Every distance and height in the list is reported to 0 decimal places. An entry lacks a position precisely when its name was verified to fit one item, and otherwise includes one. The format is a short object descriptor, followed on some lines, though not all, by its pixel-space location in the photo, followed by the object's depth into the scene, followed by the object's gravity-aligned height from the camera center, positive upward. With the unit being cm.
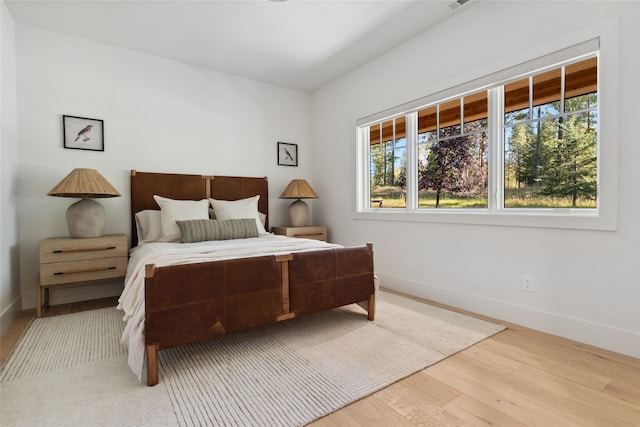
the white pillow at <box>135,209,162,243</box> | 325 -19
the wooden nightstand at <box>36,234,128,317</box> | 265 -45
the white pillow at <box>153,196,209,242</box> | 314 -6
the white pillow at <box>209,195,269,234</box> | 351 -3
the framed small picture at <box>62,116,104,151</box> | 310 +74
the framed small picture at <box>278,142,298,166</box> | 445 +74
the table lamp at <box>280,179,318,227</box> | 411 +12
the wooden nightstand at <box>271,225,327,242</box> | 399 -33
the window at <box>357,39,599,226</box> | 219 +51
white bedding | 166 -34
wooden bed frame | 168 -54
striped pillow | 304 -22
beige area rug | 142 -91
